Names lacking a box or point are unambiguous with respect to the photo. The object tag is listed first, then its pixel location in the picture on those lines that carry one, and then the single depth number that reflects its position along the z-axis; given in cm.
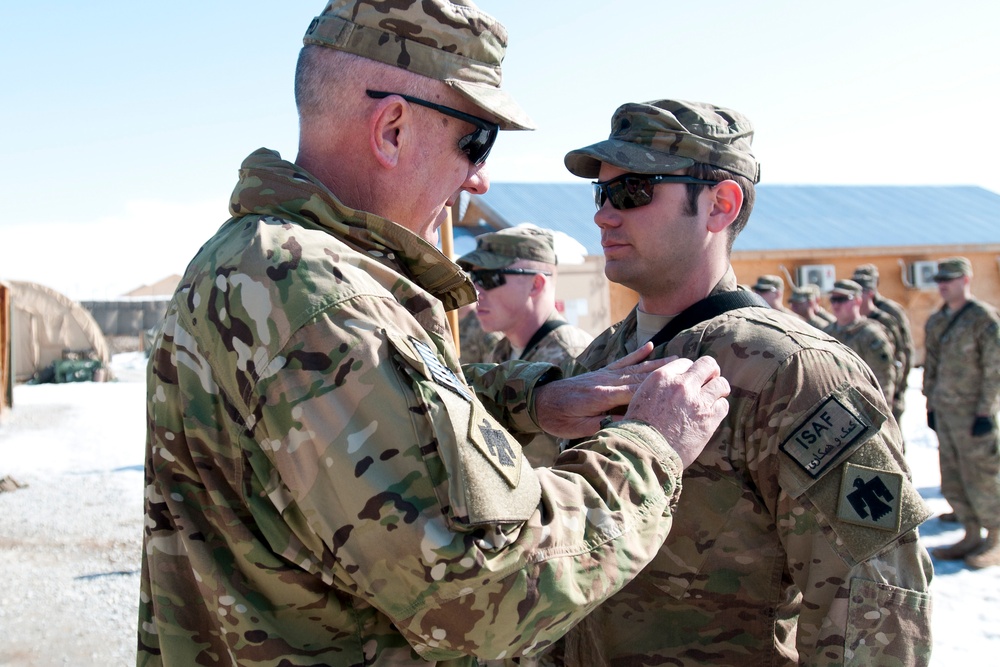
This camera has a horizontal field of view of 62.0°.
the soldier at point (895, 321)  1022
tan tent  2445
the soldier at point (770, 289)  1206
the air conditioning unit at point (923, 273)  2191
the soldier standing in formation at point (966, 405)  731
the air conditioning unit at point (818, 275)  2047
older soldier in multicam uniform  131
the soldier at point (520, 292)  533
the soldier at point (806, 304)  1191
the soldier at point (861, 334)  933
